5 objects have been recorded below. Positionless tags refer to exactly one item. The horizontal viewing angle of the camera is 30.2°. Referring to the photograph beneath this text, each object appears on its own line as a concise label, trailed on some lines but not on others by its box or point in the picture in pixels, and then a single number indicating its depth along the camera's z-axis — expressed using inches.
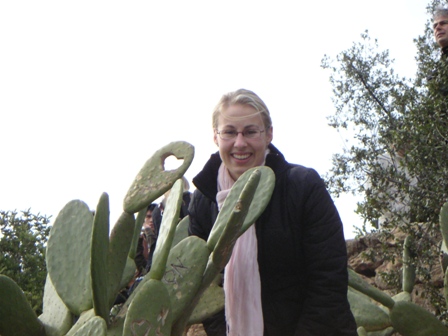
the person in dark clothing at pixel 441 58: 195.8
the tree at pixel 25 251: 198.1
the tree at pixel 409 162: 192.9
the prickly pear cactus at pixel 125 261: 86.6
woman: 113.5
